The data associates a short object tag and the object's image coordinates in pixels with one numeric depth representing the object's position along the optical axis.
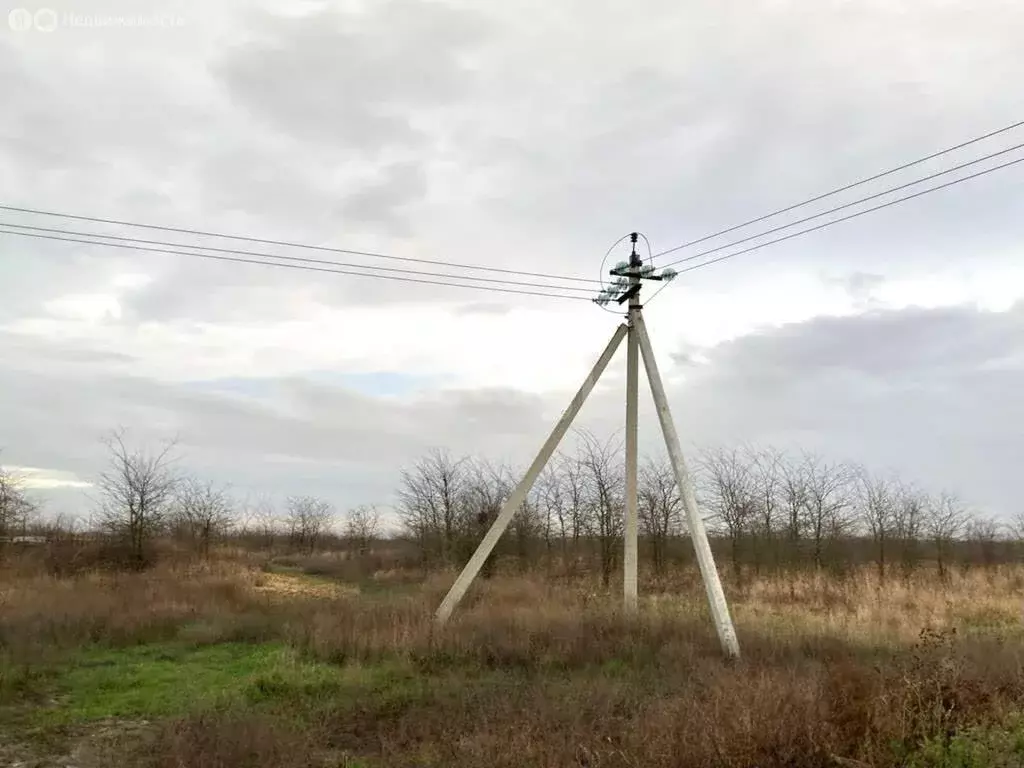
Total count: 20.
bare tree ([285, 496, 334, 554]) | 43.12
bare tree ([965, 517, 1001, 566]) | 22.90
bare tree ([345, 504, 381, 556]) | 40.78
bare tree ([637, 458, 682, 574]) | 19.95
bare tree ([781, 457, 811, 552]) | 21.49
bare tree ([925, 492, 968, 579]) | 21.48
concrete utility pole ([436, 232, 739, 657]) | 10.47
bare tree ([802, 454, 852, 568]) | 21.06
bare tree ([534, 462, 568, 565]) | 22.69
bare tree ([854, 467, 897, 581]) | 21.23
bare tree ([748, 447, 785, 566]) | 21.12
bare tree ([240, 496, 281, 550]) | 41.43
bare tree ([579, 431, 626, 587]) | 19.62
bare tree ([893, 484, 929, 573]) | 21.06
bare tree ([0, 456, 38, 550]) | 22.64
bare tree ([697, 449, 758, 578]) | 21.25
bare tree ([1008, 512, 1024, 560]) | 23.88
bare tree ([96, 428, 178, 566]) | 22.17
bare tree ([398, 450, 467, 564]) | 24.83
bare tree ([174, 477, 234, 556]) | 30.60
